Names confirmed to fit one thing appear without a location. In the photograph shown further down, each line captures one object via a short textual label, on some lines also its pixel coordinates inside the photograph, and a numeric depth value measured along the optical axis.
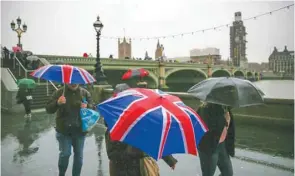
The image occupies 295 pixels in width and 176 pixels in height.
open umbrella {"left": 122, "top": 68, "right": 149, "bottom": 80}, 5.64
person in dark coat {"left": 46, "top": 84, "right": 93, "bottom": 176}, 3.73
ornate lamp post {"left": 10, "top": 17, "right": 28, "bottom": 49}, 19.27
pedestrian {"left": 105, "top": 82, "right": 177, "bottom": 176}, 2.31
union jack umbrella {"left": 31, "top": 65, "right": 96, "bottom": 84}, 3.66
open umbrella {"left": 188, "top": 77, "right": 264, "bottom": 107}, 3.04
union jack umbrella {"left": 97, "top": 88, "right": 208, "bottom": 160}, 1.80
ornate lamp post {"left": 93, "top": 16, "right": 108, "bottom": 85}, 12.99
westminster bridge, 25.08
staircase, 13.27
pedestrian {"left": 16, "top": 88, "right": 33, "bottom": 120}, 10.27
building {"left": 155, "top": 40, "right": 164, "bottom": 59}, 74.54
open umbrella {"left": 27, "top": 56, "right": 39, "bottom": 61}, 17.25
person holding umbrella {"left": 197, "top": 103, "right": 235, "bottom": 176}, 3.29
